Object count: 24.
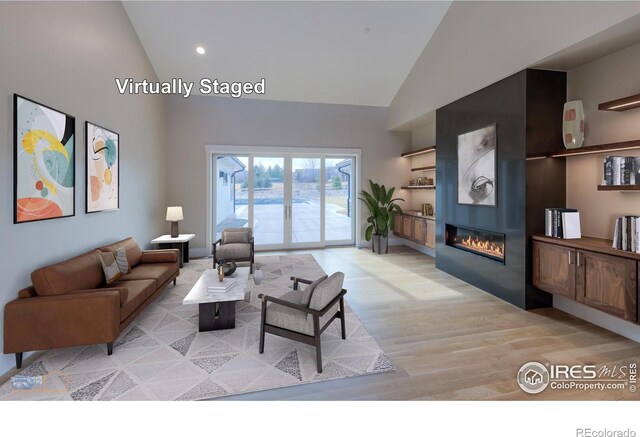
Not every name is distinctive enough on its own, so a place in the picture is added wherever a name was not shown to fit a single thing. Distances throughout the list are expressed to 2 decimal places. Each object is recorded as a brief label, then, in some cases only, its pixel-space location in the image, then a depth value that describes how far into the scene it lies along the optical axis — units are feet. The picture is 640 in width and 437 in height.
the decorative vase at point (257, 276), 12.66
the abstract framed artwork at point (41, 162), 8.57
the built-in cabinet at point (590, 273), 8.89
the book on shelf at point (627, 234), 8.93
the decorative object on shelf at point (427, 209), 22.47
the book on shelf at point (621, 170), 9.36
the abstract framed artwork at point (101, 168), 12.32
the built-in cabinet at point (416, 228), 20.74
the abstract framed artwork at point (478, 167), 13.88
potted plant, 23.59
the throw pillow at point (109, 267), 11.25
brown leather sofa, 8.05
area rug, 7.34
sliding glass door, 23.75
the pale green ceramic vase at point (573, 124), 11.01
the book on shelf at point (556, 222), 11.28
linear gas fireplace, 14.11
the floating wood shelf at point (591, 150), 9.09
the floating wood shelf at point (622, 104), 9.06
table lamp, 19.42
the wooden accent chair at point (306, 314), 8.09
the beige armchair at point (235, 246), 17.29
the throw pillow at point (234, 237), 19.21
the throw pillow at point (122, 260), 12.16
